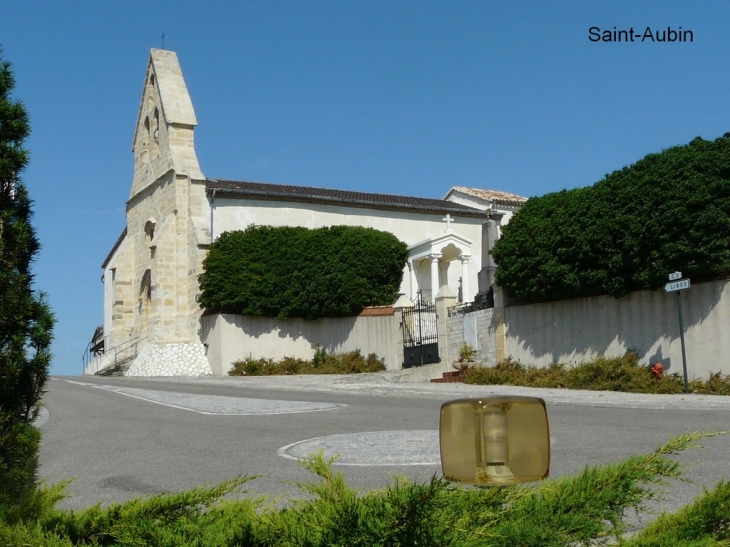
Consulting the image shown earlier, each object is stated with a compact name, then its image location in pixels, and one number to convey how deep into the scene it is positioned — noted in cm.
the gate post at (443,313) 2554
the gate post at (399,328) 2817
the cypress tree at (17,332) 369
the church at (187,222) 3428
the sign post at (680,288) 1677
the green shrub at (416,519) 275
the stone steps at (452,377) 2342
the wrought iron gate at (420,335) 2638
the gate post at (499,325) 2325
